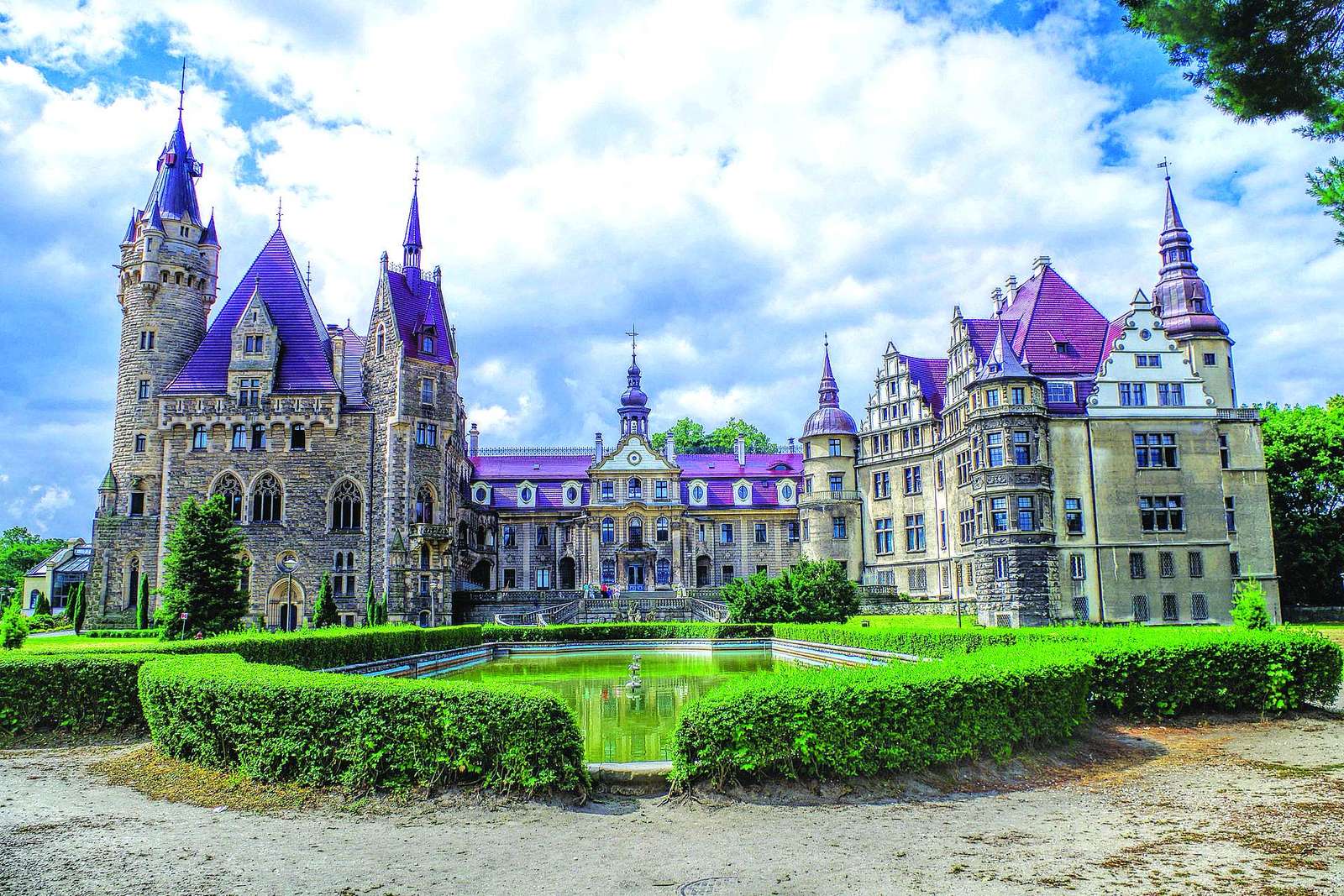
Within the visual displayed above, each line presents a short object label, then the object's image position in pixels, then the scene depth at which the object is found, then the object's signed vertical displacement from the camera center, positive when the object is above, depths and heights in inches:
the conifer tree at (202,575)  1173.7 -6.5
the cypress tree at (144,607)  1761.8 -72.4
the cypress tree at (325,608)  1465.3 -68.5
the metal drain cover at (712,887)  277.7 -105.4
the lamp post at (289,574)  1918.1 -11.8
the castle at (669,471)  1451.8 +192.1
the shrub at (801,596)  1408.7 -65.0
